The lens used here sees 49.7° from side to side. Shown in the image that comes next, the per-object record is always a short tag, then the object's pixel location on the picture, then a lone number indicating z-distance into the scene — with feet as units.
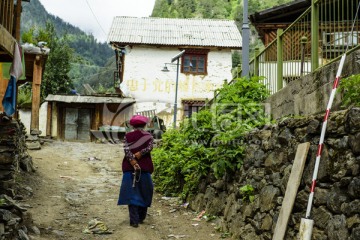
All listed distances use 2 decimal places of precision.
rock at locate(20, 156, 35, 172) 34.26
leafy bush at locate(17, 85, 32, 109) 75.56
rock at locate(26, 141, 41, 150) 49.21
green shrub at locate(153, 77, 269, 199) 21.44
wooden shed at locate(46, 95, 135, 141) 76.48
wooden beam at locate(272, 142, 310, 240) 13.55
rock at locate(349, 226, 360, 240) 10.27
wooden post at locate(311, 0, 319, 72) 17.60
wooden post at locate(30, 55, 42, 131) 48.55
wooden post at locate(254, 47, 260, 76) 26.61
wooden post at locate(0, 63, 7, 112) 30.68
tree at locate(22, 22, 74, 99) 93.66
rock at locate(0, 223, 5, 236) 16.14
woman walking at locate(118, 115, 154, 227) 21.09
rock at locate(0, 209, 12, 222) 16.74
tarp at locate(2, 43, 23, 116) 22.72
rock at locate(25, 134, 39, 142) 50.49
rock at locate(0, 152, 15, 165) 26.40
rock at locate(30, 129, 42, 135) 50.20
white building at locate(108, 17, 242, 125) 75.92
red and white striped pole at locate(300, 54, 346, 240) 12.41
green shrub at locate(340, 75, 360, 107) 12.21
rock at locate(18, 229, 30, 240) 17.39
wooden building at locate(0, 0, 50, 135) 20.80
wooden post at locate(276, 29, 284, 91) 22.02
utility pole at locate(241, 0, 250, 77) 28.12
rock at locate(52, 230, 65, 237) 19.90
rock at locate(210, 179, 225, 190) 22.61
